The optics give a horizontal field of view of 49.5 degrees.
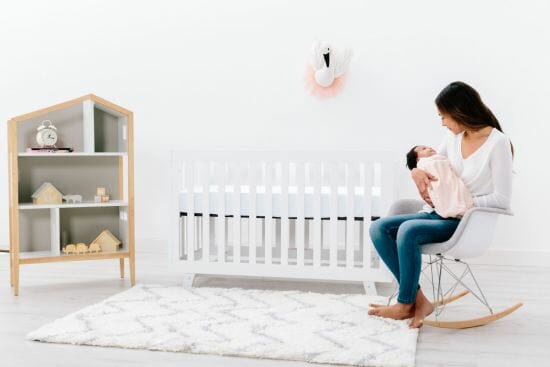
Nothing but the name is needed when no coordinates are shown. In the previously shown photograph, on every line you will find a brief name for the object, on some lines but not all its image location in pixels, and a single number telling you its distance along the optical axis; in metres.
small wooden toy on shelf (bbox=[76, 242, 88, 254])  2.81
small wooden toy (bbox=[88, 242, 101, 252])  2.84
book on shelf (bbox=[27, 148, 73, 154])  2.72
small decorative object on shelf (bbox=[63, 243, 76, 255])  2.81
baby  2.11
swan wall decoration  3.41
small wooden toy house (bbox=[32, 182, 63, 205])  2.79
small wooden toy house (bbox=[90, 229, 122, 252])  2.89
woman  2.04
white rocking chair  2.05
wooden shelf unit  2.71
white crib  2.62
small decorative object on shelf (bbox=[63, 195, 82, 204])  2.85
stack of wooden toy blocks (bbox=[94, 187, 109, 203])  2.86
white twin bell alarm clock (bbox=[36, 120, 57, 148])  2.75
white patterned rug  1.85
